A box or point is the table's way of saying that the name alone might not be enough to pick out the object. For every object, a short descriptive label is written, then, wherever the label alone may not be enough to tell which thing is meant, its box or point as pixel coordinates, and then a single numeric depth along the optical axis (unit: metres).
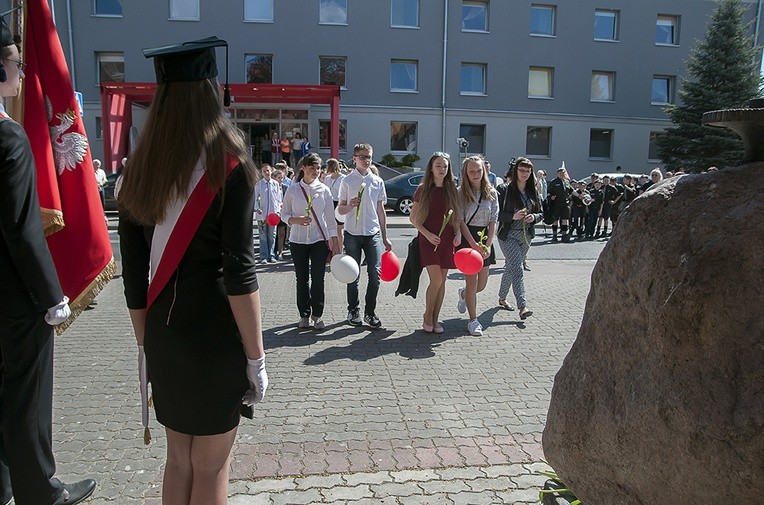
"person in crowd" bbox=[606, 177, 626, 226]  18.02
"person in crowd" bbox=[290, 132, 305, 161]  28.72
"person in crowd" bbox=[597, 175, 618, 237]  17.98
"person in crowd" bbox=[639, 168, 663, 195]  15.86
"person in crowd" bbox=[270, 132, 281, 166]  29.52
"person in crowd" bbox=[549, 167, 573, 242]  15.98
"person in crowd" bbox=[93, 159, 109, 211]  14.46
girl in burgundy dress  6.55
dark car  22.36
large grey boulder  1.97
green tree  27.84
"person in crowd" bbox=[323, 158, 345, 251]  10.60
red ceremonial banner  3.62
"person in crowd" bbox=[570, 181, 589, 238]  17.94
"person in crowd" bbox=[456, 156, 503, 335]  6.82
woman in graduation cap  2.24
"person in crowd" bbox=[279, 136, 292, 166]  28.80
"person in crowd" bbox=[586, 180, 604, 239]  17.94
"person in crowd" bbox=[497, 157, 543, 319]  7.61
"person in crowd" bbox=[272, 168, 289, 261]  12.84
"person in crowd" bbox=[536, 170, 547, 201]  17.98
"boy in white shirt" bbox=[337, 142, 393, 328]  6.94
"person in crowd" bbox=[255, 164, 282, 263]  12.22
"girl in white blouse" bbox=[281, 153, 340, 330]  6.83
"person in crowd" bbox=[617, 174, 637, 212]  18.05
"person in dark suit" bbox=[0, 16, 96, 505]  2.71
